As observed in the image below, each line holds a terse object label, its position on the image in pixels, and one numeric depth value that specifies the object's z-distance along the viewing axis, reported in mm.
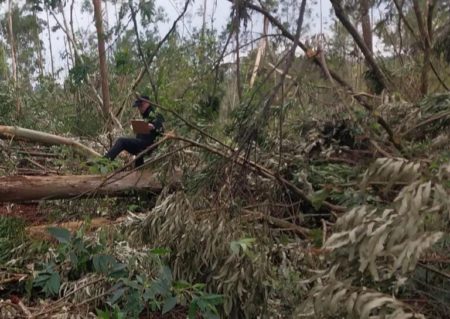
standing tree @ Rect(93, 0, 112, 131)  12688
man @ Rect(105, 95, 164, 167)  7125
